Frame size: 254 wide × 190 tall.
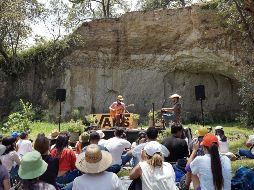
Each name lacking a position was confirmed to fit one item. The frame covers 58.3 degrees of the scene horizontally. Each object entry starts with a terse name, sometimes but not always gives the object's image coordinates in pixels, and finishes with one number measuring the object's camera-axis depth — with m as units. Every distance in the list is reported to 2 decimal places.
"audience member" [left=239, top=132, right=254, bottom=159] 4.83
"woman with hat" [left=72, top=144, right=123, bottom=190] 1.96
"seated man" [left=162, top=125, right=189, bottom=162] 3.74
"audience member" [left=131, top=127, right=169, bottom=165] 3.05
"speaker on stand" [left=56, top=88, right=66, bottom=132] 10.14
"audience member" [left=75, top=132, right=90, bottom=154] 3.71
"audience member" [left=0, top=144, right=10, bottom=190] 2.36
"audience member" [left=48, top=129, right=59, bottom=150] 5.14
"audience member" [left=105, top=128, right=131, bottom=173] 4.05
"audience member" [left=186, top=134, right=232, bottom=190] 2.35
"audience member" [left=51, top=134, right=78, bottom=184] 3.29
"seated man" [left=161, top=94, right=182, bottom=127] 7.97
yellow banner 9.46
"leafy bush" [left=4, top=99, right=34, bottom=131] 11.21
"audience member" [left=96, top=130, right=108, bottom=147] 4.20
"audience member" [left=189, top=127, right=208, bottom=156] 3.39
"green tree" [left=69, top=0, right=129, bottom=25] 16.81
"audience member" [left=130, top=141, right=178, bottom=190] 2.25
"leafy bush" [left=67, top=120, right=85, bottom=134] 9.03
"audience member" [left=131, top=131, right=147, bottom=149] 4.55
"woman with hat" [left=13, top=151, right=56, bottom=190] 1.79
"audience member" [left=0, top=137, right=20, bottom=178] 3.22
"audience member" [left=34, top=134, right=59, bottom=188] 2.59
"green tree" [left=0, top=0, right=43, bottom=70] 13.42
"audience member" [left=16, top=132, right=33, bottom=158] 4.48
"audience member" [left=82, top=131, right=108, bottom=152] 3.36
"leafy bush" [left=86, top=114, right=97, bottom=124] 9.92
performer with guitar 9.47
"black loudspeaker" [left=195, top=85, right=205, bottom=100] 9.03
